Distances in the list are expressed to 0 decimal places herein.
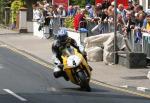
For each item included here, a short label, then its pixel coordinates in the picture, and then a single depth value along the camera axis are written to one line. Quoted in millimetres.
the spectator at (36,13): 37562
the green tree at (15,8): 44406
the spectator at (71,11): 33481
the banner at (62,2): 34709
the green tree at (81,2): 45719
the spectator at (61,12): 33656
